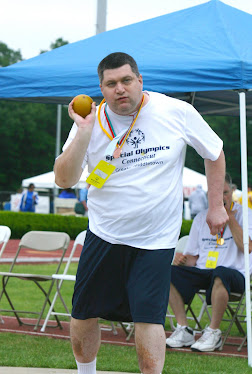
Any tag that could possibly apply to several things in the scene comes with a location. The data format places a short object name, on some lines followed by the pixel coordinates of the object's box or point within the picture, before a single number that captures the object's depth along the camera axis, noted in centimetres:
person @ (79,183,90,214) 2596
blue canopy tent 604
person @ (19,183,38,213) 2886
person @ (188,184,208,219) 2527
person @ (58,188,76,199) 2945
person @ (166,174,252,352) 676
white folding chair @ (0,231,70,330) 806
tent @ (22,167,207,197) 3416
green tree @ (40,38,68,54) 7238
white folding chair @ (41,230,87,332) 730
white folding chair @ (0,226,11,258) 781
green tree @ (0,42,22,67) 7012
